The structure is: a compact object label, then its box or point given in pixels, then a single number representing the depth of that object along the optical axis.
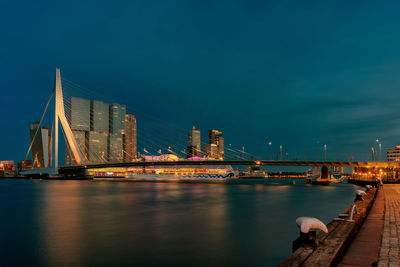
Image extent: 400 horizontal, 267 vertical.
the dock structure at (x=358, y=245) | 6.98
